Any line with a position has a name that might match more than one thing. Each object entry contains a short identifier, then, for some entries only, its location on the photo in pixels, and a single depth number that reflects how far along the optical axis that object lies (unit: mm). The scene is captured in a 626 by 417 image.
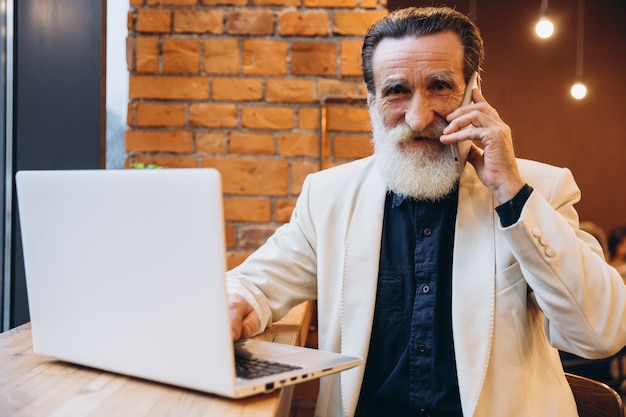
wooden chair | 1138
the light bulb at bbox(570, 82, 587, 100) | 3471
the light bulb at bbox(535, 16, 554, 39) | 3205
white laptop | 729
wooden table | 753
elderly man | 1096
